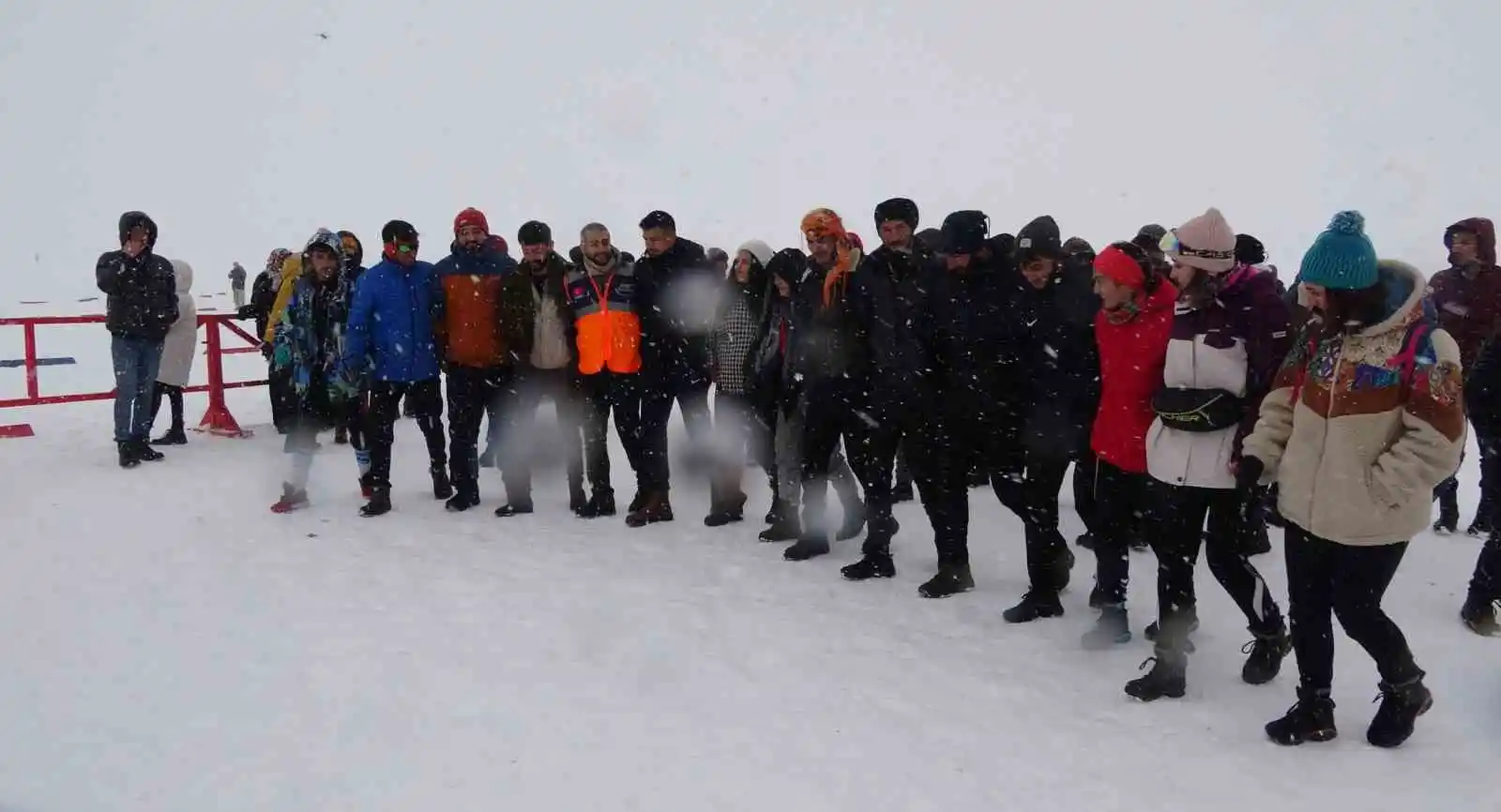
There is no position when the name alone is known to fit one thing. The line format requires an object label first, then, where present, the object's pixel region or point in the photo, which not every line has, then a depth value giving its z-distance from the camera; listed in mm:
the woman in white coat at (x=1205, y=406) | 3705
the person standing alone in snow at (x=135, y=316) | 8148
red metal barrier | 9109
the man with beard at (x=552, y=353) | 6719
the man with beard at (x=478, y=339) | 6730
